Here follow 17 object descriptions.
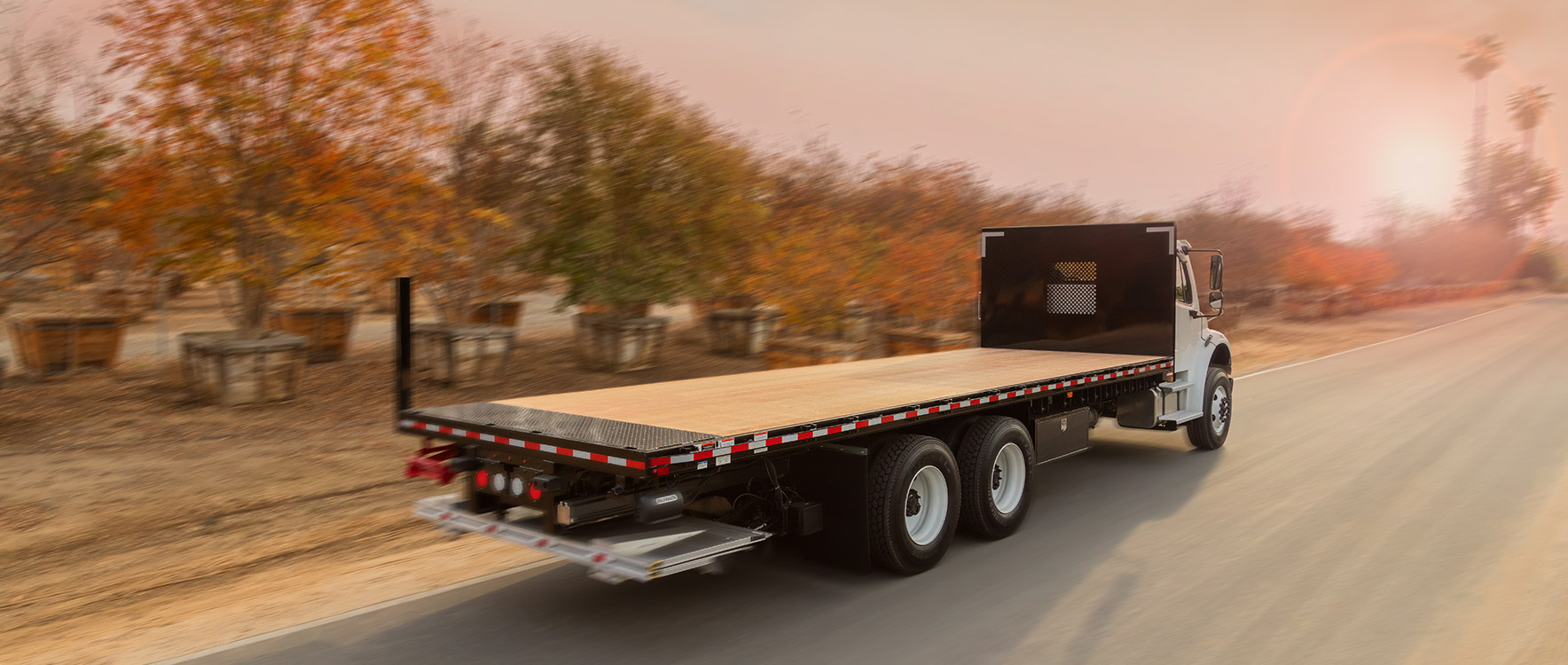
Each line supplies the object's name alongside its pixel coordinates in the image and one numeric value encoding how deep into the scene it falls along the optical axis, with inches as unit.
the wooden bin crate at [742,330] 718.5
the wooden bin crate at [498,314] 712.4
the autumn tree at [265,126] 460.1
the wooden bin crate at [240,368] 477.1
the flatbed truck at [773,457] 204.4
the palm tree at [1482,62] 4382.4
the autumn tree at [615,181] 616.7
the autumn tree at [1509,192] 3759.8
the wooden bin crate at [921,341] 627.8
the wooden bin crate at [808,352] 581.3
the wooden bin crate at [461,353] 558.6
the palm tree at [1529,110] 4579.2
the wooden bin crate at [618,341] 634.8
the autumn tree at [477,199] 586.6
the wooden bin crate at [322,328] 631.8
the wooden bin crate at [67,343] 541.6
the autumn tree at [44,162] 460.4
